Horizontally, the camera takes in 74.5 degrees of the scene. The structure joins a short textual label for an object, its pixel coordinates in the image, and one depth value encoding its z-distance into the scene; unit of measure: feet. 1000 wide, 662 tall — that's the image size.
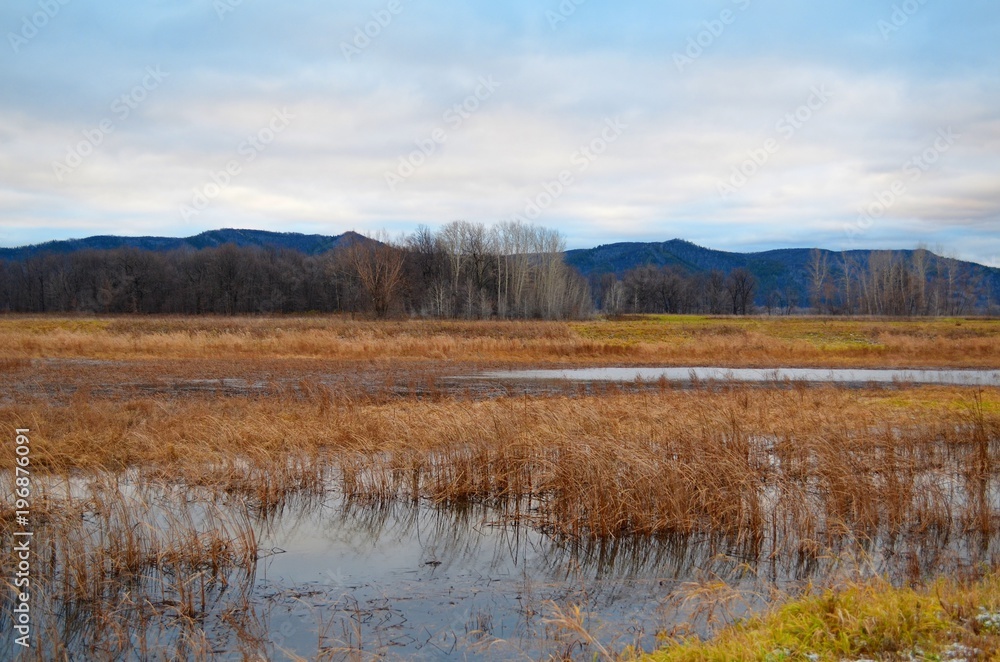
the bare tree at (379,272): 278.67
